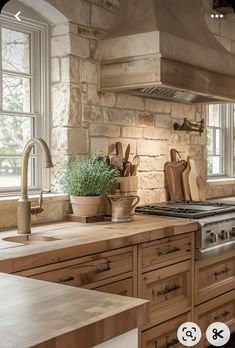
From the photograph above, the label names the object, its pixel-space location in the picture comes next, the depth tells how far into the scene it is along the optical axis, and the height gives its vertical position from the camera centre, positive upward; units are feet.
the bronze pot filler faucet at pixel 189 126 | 16.03 +1.16
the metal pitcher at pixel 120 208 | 12.06 -0.95
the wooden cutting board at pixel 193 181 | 16.01 -0.48
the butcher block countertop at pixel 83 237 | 8.29 -1.31
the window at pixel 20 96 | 11.89 +1.55
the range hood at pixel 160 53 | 12.51 +2.66
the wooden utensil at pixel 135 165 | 13.44 -0.01
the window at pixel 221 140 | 19.17 +0.88
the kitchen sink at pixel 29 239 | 10.08 -1.37
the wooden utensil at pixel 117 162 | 12.99 +0.06
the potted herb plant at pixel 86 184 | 11.98 -0.42
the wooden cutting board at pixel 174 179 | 15.53 -0.41
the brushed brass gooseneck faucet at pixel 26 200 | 10.41 -0.68
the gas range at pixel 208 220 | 12.18 -1.28
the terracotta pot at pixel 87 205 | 12.07 -0.88
